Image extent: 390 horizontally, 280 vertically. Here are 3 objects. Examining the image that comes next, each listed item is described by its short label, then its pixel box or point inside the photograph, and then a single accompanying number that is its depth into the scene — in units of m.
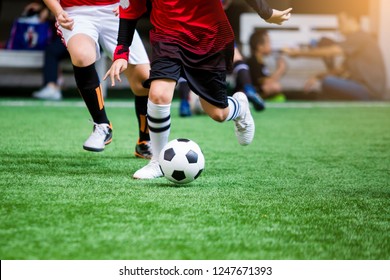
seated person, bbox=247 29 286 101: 21.00
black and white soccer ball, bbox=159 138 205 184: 7.52
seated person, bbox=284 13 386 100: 21.08
